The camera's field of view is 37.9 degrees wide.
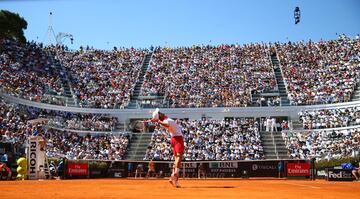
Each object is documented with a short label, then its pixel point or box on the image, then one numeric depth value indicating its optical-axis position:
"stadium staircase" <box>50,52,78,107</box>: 50.03
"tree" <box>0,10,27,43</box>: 52.56
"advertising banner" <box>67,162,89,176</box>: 32.94
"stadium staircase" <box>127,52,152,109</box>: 51.33
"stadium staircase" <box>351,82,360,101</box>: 46.56
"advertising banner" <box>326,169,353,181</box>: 30.02
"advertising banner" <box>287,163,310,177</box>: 34.22
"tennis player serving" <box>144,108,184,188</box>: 15.38
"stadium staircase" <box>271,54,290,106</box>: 48.83
